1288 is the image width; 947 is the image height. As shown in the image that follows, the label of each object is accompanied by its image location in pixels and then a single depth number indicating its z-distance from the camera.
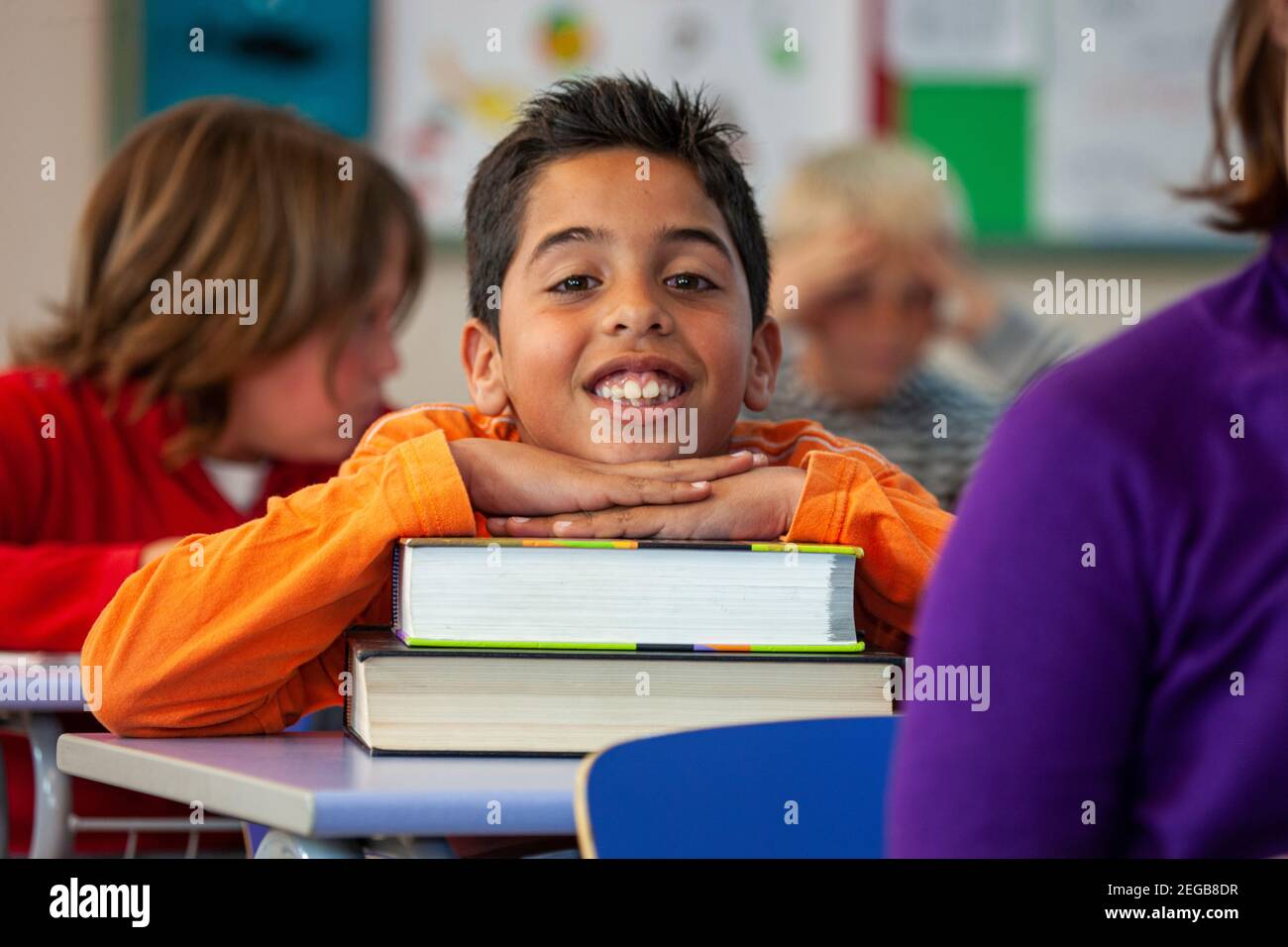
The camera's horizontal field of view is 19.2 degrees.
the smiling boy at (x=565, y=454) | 1.74
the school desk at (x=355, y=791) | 1.58
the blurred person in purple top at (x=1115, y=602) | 1.44
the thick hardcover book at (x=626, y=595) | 1.66
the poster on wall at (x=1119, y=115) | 3.72
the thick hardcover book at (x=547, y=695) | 1.66
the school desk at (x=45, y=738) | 1.85
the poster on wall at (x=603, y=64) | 3.52
